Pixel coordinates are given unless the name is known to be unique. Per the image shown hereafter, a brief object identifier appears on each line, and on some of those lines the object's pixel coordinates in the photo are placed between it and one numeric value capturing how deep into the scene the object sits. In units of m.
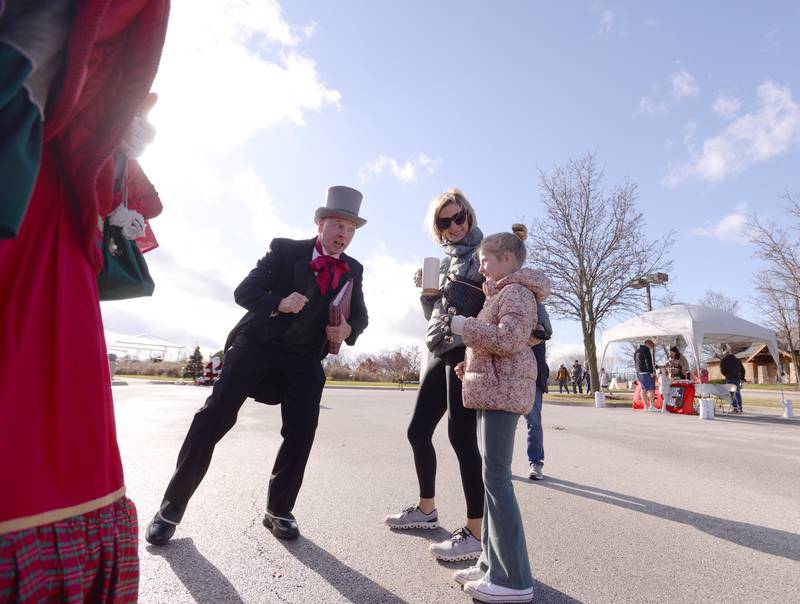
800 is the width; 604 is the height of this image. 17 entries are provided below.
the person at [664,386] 14.20
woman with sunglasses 2.69
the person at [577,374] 29.10
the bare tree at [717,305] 46.42
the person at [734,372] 14.55
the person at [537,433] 4.77
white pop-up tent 15.01
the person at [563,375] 29.44
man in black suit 2.75
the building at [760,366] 59.72
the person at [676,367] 14.68
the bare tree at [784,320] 28.42
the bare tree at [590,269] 23.45
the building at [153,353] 52.34
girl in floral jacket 2.10
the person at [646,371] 13.69
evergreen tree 34.04
